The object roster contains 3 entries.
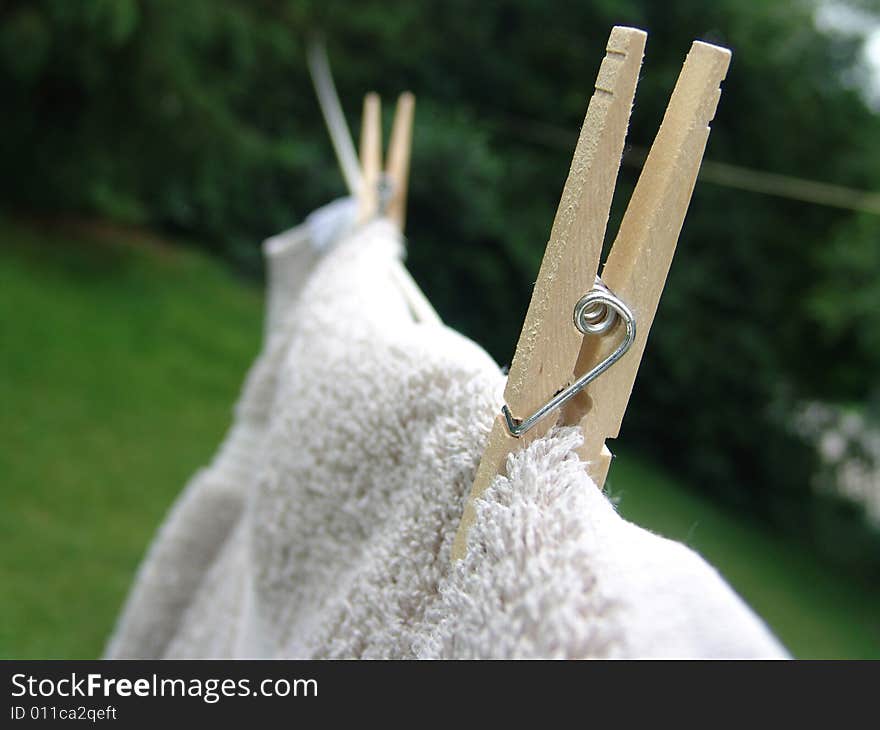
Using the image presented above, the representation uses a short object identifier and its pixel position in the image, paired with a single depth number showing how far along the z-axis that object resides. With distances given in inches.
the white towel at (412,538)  8.7
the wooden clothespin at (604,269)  10.2
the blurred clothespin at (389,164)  34.1
